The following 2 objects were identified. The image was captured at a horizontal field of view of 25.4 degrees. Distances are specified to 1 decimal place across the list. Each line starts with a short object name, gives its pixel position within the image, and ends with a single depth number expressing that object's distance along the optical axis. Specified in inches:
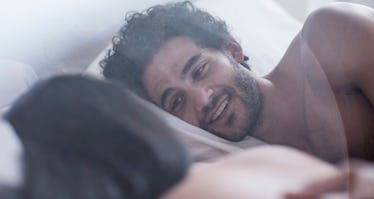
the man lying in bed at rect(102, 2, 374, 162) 52.1
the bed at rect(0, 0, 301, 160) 52.4
